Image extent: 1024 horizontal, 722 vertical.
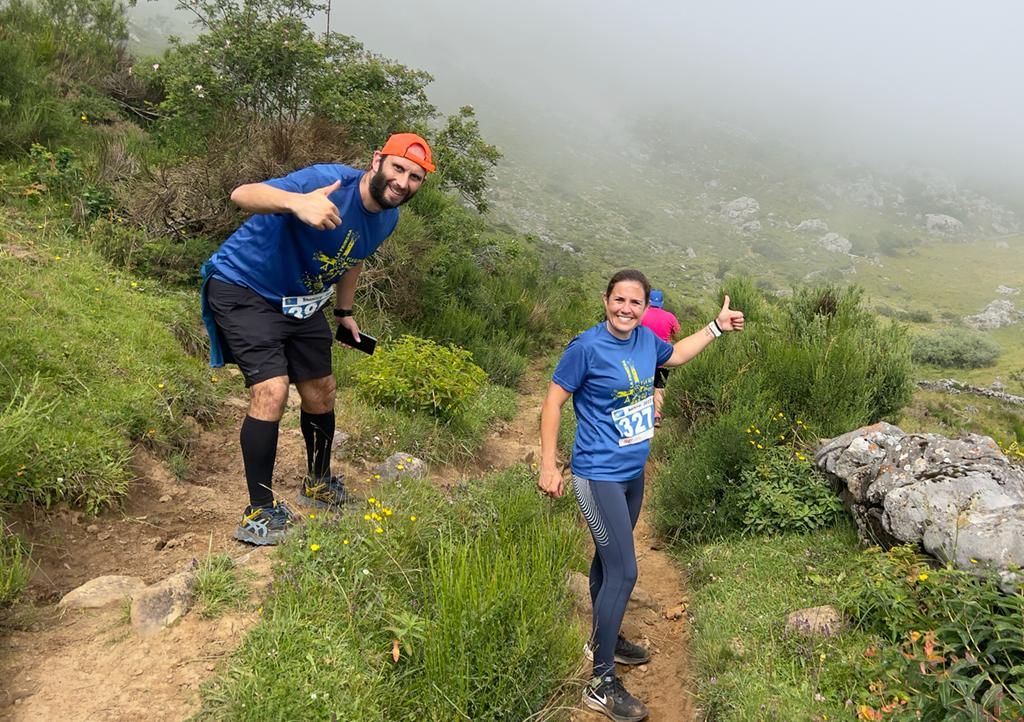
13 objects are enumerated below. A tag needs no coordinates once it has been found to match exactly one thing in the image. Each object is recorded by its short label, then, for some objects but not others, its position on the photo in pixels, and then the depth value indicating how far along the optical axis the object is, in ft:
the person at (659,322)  20.63
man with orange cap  9.78
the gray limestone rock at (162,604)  7.65
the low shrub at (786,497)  13.84
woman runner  9.53
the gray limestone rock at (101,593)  8.02
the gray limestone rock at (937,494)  9.72
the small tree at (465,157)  36.70
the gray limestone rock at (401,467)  14.35
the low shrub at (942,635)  6.84
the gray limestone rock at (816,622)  10.02
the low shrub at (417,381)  17.92
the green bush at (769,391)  15.44
